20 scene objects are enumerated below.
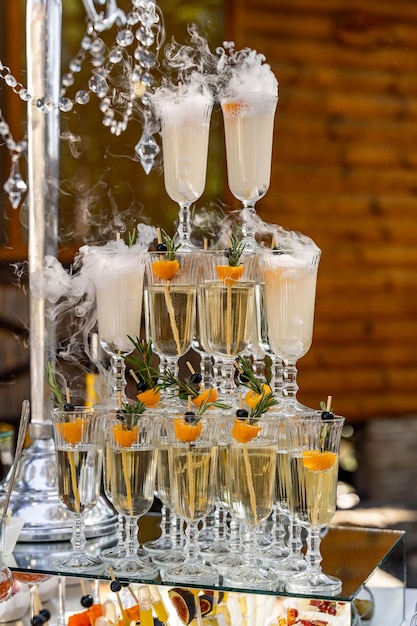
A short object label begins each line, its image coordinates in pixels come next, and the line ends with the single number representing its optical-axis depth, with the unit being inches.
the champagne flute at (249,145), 81.1
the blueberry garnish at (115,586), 75.8
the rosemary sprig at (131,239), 81.3
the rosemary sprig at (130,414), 77.2
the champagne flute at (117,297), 81.0
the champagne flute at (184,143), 81.3
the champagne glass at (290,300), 78.5
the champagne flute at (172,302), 80.4
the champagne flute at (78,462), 78.5
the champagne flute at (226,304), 79.6
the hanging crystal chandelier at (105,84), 88.4
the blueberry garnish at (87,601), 76.5
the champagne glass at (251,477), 75.3
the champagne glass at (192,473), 75.8
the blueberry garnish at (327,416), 75.1
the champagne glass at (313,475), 75.1
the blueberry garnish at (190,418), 75.5
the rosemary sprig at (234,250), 79.3
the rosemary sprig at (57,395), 79.0
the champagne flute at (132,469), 77.2
